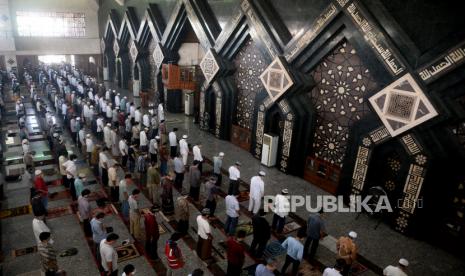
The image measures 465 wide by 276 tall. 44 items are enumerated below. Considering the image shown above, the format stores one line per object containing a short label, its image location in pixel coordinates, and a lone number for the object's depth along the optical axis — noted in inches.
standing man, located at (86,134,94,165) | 369.4
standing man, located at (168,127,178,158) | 413.4
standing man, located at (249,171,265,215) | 286.7
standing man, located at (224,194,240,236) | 257.3
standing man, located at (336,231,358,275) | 216.5
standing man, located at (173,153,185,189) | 335.0
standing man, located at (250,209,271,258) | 235.5
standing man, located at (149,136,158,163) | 384.8
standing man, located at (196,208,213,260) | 229.5
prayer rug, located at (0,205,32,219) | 293.7
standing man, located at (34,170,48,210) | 272.7
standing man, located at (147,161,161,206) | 300.8
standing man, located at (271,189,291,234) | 261.1
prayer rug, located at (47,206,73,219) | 295.9
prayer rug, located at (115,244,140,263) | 243.4
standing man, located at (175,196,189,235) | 257.7
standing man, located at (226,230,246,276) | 205.9
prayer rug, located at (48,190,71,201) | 324.8
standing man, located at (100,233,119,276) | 193.9
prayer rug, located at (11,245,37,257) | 244.1
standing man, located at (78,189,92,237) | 248.1
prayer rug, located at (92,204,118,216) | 301.4
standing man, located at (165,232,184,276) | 197.0
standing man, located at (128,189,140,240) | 249.9
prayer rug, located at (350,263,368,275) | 243.6
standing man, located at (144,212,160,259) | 227.5
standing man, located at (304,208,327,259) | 237.8
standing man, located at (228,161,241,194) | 318.7
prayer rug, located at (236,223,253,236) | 282.4
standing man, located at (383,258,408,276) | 189.5
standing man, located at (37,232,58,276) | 198.2
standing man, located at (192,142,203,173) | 352.8
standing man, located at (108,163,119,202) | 301.4
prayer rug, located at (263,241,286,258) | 241.1
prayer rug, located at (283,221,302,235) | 286.8
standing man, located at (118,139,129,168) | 371.2
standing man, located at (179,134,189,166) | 374.6
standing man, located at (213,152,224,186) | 350.0
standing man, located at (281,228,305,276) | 210.6
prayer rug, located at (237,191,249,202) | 337.8
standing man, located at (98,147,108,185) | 330.0
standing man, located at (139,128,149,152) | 407.3
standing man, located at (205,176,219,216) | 279.3
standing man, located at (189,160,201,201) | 310.5
